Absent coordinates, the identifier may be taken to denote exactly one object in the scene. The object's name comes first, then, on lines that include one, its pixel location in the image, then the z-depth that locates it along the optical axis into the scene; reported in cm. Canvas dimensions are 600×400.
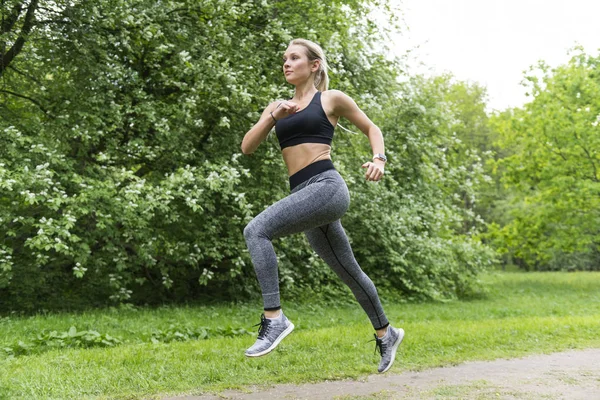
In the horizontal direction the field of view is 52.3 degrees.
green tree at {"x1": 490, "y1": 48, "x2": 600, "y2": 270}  2131
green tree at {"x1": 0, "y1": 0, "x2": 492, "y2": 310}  895
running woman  370
